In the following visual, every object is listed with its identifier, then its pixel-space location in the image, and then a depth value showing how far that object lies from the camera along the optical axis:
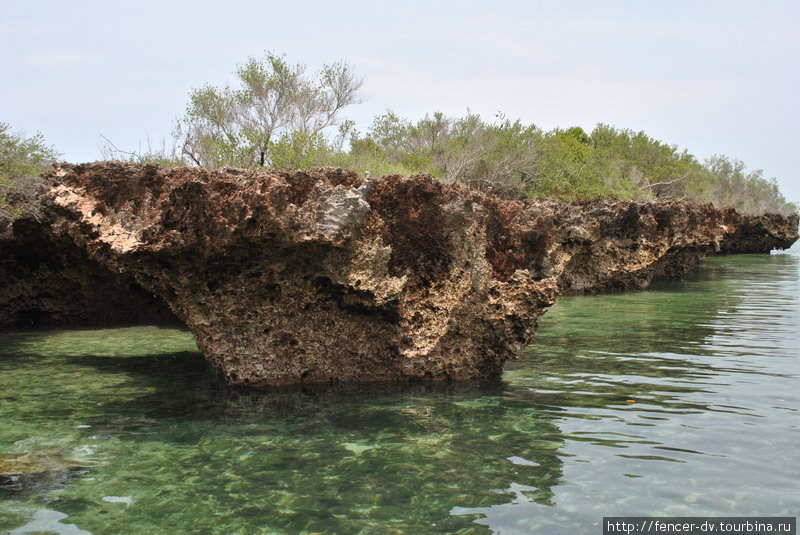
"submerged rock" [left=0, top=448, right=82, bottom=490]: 5.12
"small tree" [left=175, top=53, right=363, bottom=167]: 33.06
